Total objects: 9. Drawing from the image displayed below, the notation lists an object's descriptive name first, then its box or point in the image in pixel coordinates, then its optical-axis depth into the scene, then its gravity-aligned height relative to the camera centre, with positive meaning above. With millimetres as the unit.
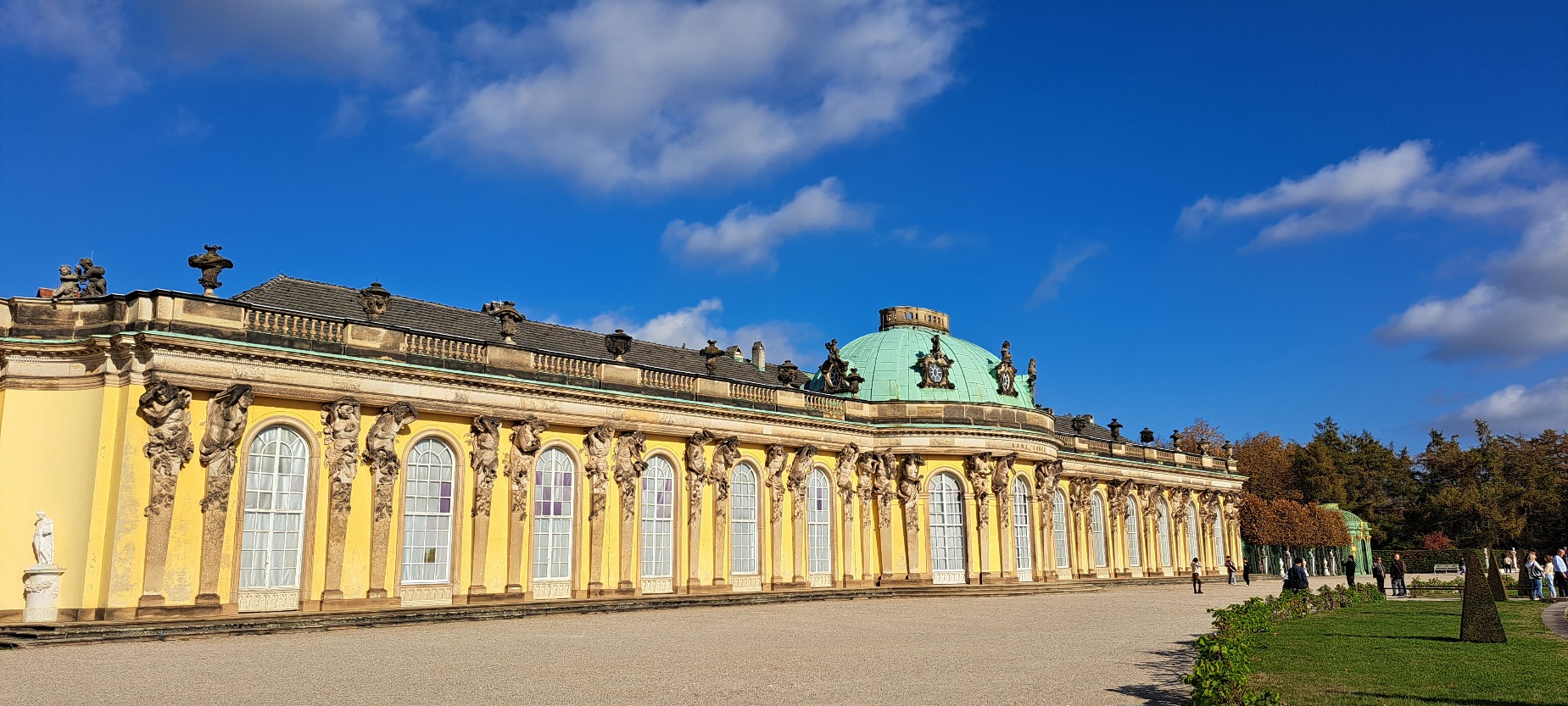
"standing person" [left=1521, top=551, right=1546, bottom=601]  35281 -1116
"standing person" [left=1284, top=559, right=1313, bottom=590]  31594 -1041
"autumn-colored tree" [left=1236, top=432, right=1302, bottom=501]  84750 +5902
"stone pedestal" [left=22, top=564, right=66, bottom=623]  22062 -634
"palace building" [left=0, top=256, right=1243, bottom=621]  23609 +2697
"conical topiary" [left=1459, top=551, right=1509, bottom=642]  19078 -1315
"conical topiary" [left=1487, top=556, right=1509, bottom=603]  29094 -1270
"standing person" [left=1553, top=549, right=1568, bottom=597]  36375 -1084
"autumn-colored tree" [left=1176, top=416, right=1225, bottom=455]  87688 +9264
